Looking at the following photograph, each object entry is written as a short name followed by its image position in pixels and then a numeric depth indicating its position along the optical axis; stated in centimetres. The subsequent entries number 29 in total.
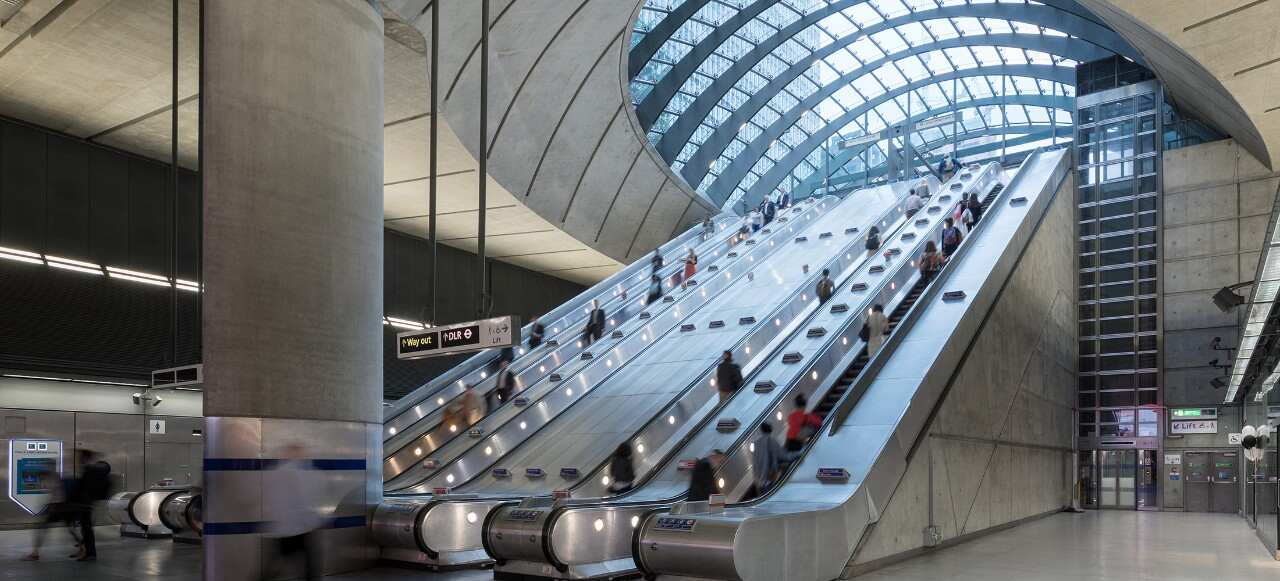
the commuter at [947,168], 3345
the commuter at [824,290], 2034
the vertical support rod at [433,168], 1188
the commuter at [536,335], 2230
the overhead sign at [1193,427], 2589
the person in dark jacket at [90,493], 1170
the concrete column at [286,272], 1006
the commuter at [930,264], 1980
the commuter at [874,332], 1639
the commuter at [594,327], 2177
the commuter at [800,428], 1305
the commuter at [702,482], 1174
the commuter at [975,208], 2375
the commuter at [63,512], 1179
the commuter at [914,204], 2827
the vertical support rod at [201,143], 1044
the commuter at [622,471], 1340
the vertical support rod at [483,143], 1183
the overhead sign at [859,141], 3769
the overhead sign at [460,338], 1091
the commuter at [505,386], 1886
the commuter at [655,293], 2447
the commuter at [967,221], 2325
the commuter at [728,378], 1569
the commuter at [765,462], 1256
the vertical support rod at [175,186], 1275
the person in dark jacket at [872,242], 2441
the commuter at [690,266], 2631
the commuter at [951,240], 2081
